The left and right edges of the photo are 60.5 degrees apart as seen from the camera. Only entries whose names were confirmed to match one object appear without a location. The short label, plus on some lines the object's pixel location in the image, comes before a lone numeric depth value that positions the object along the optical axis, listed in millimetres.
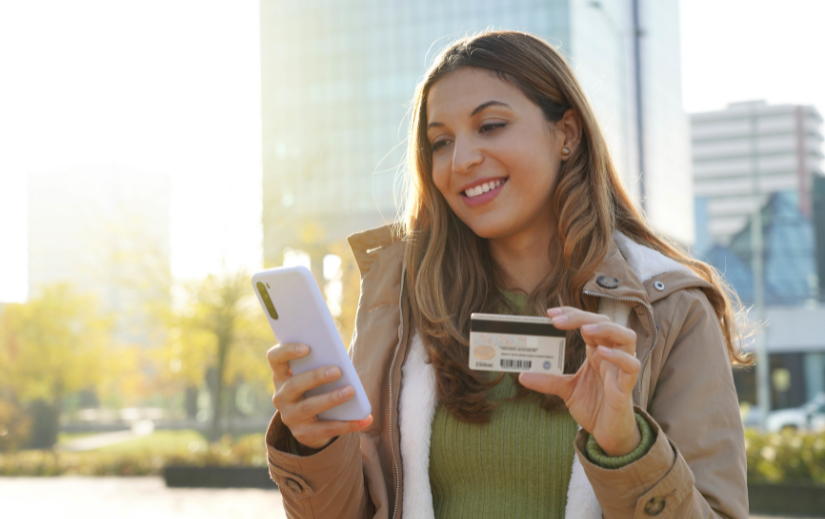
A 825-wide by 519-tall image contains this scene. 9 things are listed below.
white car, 21078
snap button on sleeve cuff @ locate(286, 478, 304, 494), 1989
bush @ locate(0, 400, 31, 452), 24370
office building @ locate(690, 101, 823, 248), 106812
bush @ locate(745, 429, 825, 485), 9734
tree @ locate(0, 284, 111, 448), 29219
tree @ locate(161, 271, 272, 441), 18688
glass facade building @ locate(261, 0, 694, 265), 47031
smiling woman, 1684
